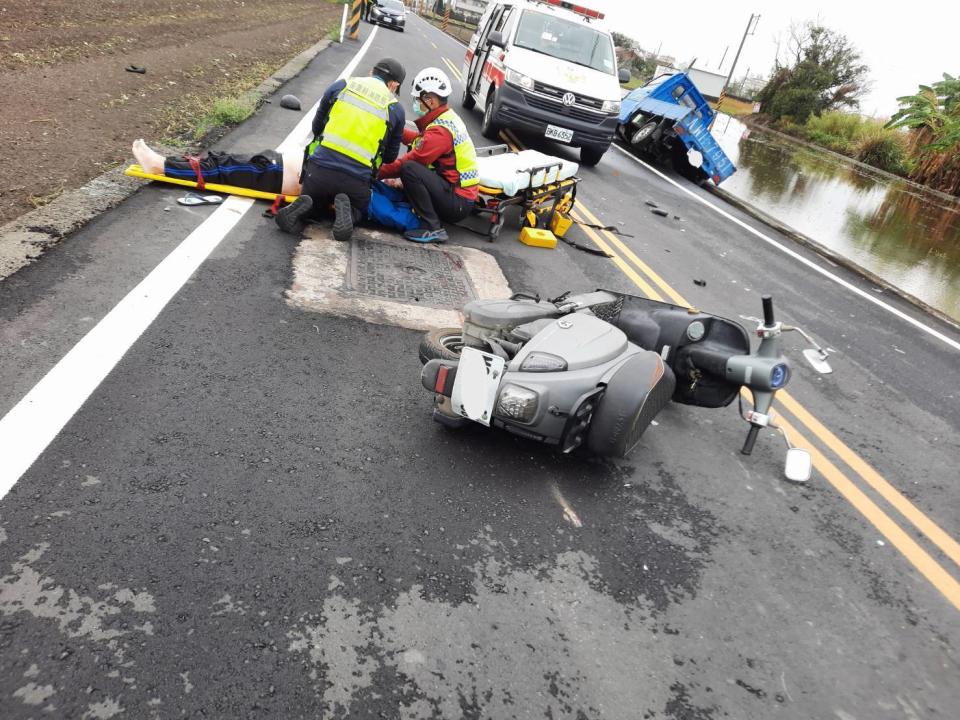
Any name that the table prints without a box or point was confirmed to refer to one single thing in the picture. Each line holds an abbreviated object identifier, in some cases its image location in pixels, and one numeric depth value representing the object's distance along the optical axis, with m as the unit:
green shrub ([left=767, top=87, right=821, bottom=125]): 34.34
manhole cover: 5.15
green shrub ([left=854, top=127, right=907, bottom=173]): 24.97
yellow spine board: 6.00
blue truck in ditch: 13.19
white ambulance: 10.84
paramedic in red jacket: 5.82
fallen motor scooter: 3.23
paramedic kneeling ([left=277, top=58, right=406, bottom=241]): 5.56
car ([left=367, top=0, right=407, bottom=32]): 32.28
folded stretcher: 6.81
